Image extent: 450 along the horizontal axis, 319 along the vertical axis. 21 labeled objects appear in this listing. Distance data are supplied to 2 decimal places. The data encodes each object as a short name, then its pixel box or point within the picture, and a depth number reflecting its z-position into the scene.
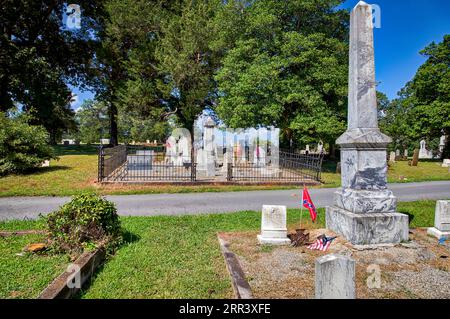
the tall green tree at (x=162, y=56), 22.47
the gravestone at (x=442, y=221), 5.78
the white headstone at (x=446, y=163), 24.56
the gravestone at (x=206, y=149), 16.24
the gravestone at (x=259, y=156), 18.16
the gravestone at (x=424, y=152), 47.09
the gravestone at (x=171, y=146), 20.88
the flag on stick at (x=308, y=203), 5.77
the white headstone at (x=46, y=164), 14.87
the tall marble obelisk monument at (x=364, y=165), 5.23
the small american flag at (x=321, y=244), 5.07
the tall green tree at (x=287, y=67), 16.33
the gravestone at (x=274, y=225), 5.48
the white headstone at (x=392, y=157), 27.41
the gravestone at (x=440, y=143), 43.28
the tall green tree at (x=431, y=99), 29.61
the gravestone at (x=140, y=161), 15.29
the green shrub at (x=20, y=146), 12.20
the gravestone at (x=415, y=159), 24.71
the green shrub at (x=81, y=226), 4.68
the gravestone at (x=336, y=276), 2.69
